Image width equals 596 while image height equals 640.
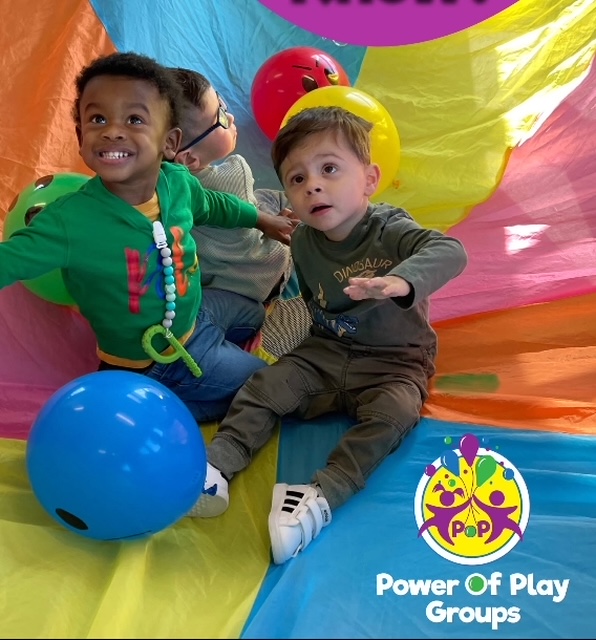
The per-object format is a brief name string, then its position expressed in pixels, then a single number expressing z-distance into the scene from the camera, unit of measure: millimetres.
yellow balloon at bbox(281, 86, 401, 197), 1712
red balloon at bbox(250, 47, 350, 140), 1973
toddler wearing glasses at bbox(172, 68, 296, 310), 1508
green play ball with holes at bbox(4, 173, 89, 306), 1392
